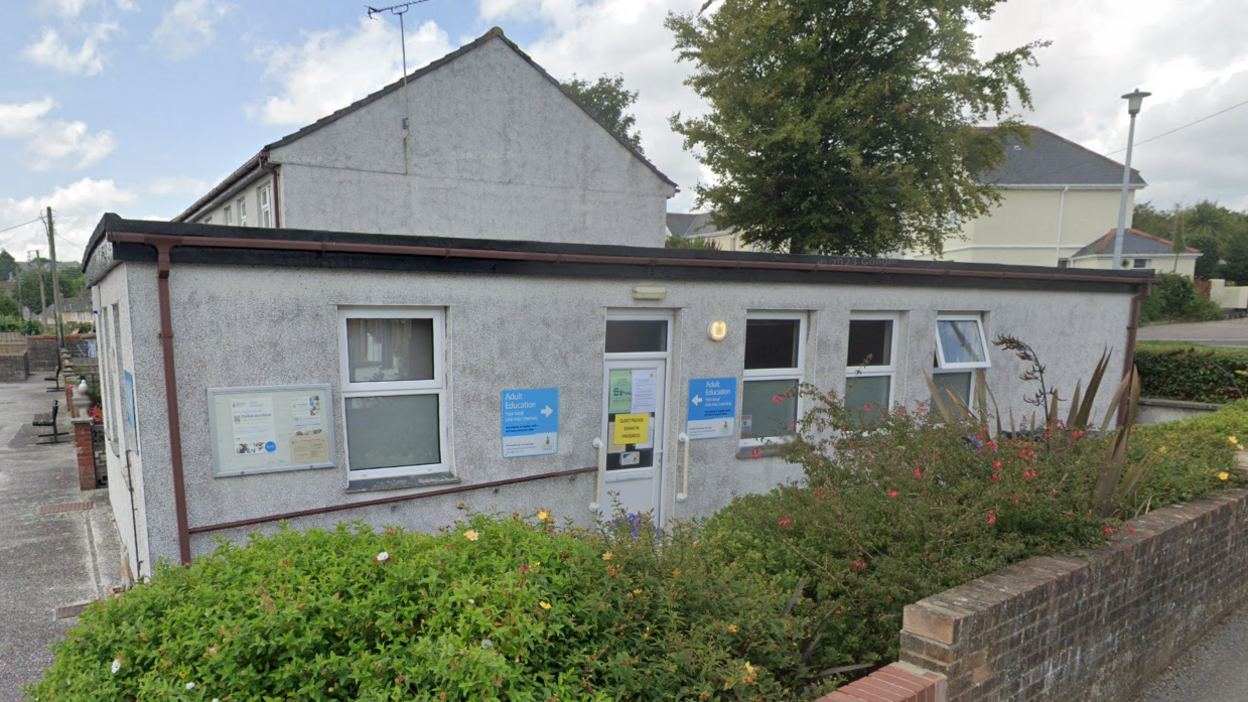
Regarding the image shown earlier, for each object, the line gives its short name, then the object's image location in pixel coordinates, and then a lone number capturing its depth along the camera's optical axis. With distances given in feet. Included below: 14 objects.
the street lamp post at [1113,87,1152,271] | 54.75
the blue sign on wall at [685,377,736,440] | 22.36
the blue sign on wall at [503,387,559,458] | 19.29
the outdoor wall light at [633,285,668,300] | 20.61
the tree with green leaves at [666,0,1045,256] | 54.34
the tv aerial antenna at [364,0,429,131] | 25.72
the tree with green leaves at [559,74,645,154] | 134.51
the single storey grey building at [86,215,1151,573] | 15.20
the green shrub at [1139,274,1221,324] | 111.65
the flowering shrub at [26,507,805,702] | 7.25
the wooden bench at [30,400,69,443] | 43.14
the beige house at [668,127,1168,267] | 114.21
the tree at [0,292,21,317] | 207.10
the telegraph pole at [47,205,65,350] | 89.35
